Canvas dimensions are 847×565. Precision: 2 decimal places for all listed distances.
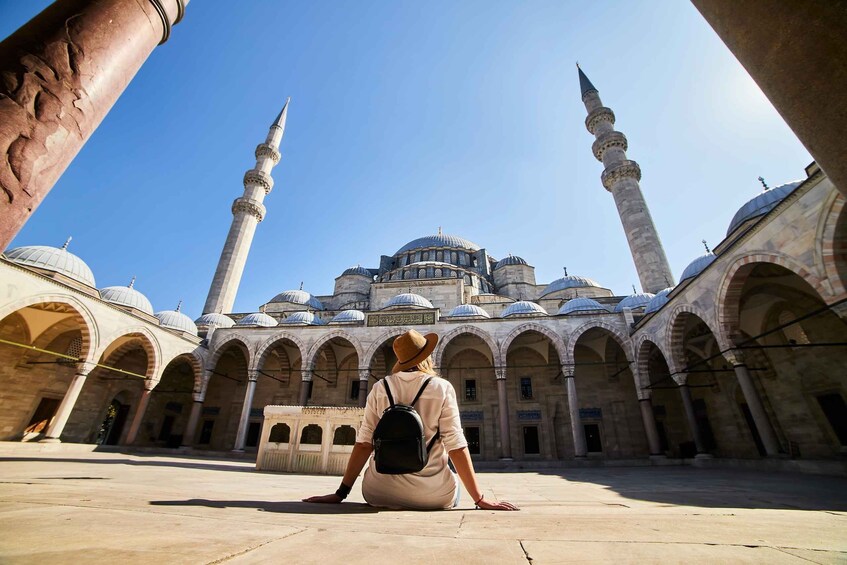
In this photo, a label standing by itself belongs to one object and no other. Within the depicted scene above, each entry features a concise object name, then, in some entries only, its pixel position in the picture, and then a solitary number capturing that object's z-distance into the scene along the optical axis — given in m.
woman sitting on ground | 2.11
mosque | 9.84
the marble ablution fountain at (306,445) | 8.45
